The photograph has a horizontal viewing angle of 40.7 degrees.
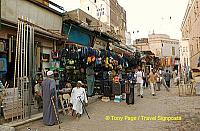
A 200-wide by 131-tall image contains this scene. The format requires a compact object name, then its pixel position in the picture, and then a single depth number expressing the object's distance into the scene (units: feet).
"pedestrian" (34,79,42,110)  34.30
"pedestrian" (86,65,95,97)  47.44
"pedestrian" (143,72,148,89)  79.15
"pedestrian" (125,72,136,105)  43.14
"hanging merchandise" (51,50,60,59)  40.75
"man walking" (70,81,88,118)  32.78
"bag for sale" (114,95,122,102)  45.98
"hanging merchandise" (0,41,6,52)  31.04
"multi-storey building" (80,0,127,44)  127.44
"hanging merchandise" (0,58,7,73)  31.09
